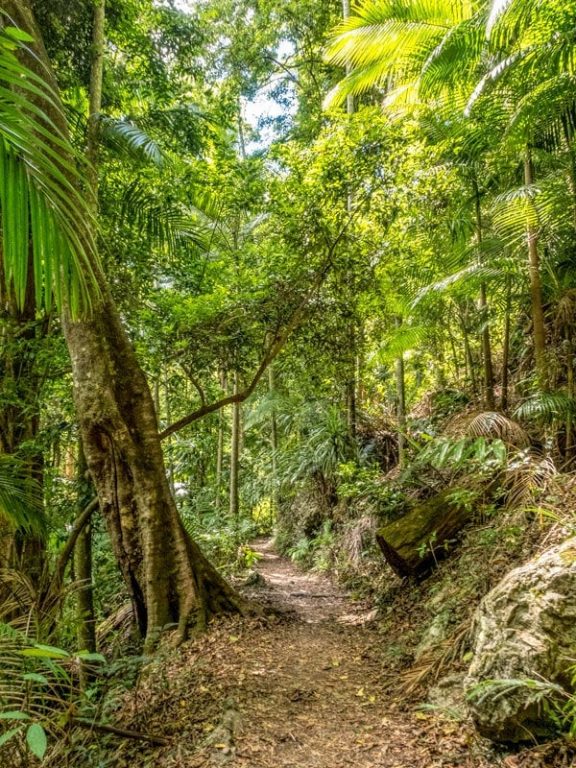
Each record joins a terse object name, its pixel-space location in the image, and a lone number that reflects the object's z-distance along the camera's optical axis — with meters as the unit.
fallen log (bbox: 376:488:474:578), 4.85
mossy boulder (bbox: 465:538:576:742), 2.37
